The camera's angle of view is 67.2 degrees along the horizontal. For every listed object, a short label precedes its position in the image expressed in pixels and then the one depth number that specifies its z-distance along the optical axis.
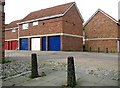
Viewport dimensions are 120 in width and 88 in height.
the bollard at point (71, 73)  3.01
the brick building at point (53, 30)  15.08
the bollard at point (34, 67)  3.78
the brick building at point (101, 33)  17.57
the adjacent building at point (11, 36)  20.41
